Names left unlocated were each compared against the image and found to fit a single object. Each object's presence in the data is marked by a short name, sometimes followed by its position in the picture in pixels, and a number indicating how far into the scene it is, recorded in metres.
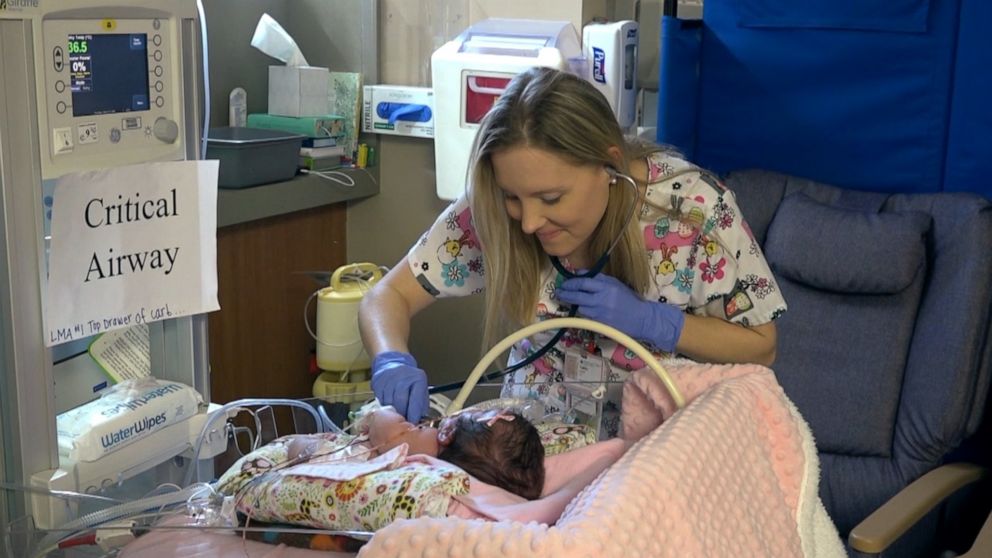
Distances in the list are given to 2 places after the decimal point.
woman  1.59
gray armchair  2.09
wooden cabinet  2.74
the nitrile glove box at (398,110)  2.94
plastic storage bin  2.58
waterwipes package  1.44
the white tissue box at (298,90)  2.96
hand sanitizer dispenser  2.60
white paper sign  1.38
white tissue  2.93
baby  1.41
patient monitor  1.29
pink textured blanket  0.99
